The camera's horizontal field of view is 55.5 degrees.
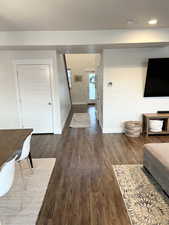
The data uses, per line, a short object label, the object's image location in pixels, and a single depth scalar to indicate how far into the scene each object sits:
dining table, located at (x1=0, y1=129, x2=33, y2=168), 1.90
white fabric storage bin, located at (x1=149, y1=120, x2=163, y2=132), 4.48
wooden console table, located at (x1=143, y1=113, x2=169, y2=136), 4.49
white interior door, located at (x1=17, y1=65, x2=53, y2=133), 4.59
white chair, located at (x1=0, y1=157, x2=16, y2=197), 1.54
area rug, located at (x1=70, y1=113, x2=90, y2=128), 5.78
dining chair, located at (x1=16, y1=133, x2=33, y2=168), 2.28
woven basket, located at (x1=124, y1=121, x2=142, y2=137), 4.46
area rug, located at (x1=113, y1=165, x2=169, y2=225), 1.85
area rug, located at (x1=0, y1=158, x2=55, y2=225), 1.89
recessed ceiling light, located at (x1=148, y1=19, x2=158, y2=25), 2.93
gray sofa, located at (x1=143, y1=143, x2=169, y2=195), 2.14
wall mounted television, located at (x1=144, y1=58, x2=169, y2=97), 4.30
